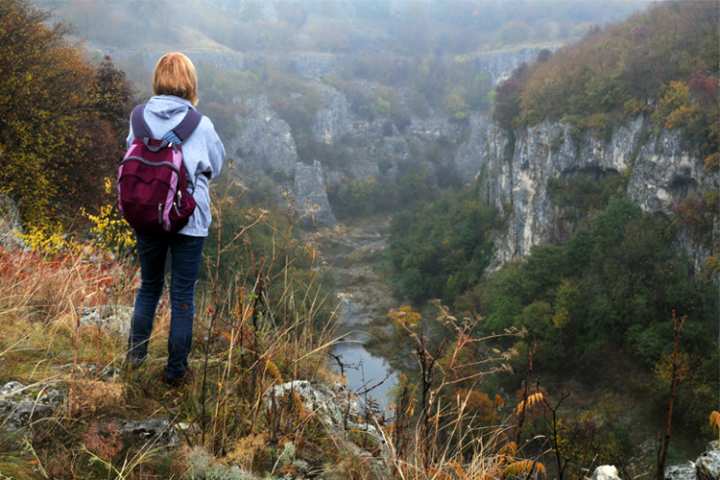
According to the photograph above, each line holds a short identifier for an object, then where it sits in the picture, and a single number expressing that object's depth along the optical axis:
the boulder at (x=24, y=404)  2.17
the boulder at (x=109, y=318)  3.27
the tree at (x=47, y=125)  13.54
